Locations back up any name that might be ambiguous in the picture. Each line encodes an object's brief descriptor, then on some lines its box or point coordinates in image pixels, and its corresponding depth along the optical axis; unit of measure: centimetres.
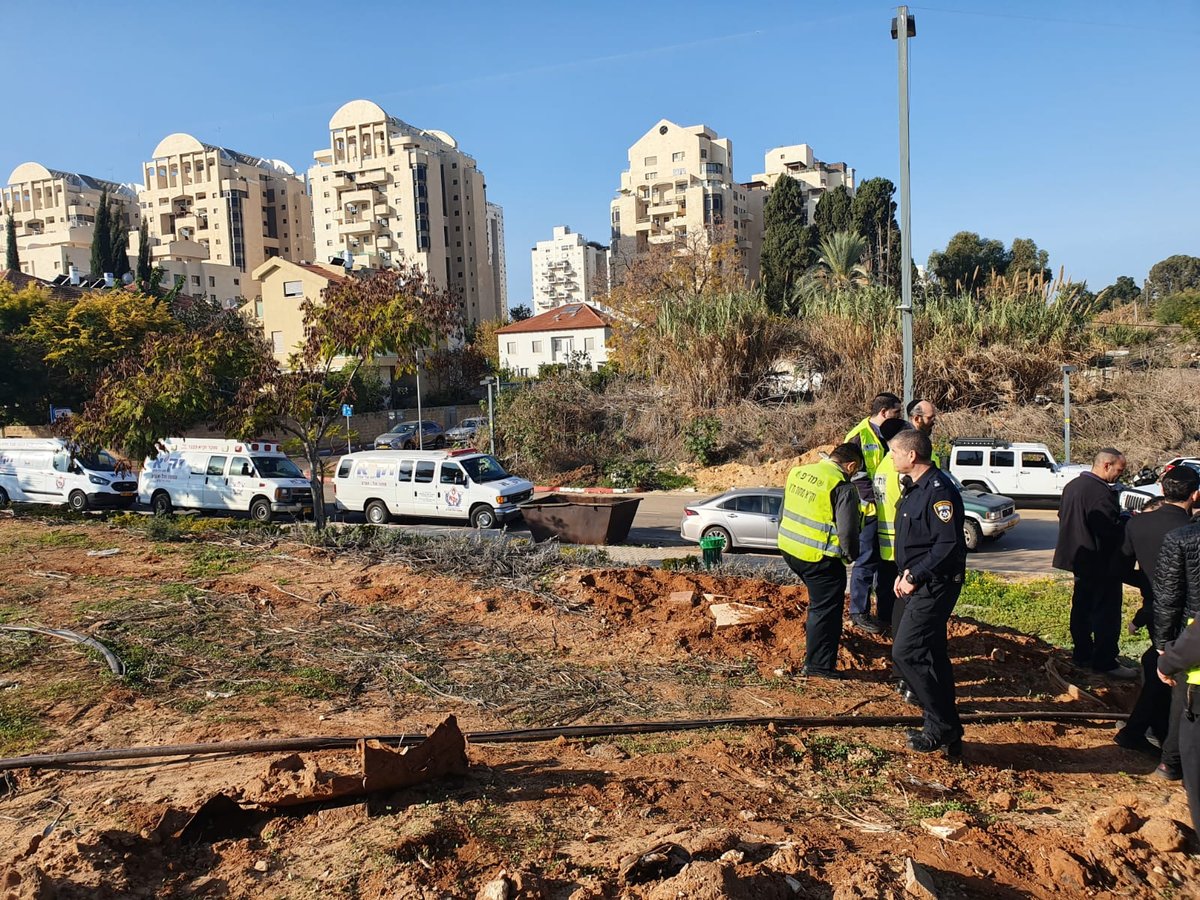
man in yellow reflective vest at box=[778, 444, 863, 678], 652
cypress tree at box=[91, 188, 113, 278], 6900
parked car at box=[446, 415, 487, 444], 3423
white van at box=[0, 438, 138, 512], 2356
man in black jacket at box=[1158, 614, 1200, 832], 403
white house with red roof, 6200
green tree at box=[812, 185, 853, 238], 5906
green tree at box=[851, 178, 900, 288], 5654
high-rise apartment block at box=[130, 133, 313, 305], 9556
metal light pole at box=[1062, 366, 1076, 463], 2431
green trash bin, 1159
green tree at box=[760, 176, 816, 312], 5719
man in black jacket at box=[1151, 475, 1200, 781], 470
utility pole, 1269
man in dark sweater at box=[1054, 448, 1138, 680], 720
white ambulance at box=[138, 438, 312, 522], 2195
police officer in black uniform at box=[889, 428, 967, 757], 526
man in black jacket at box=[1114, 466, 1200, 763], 561
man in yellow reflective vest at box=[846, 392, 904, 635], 741
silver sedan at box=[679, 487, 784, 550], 1698
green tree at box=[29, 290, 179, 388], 3850
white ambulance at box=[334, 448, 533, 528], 2016
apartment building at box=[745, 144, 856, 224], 9238
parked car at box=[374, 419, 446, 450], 4156
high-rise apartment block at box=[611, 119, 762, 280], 8494
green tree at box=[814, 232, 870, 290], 3878
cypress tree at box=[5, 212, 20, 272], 7050
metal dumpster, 1670
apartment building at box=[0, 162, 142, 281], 10488
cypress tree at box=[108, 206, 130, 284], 7069
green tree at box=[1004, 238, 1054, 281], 7059
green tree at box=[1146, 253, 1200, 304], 8638
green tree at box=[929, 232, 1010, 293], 6775
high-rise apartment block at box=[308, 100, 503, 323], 8594
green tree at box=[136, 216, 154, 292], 6450
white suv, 2239
